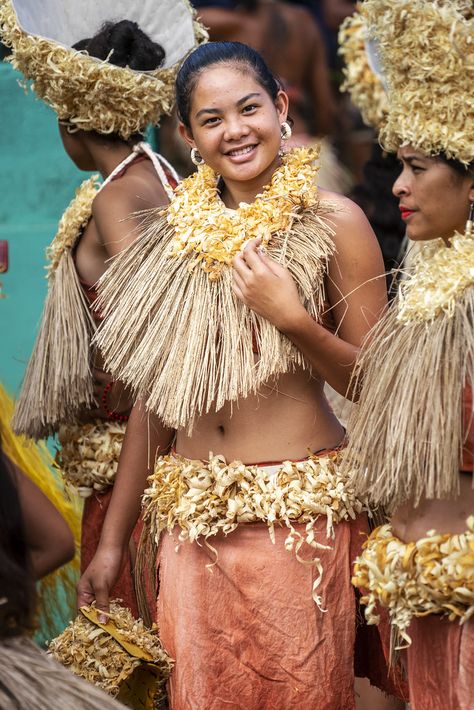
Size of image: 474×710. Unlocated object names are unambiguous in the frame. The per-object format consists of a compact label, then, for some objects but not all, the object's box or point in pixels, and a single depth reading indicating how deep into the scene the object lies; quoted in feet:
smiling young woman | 19.26
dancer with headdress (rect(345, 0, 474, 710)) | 16.49
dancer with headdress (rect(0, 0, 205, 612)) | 25.20
